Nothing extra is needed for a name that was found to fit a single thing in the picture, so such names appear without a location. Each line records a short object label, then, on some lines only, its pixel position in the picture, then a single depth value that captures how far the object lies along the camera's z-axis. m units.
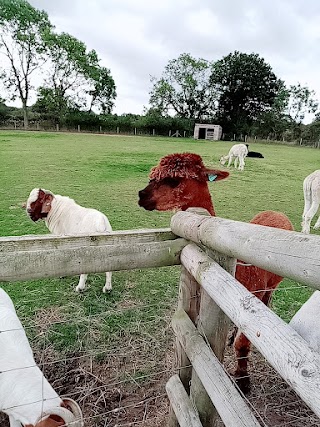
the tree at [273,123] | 47.47
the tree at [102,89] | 44.70
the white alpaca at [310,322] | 1.67
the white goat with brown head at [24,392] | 1.55
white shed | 41.59
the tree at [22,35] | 41.00
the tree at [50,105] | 40.22
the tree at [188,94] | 47.72
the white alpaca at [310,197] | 6.56
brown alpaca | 2.57
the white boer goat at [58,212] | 3.97
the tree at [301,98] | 55.94
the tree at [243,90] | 46.09
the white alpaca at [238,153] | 15.28
